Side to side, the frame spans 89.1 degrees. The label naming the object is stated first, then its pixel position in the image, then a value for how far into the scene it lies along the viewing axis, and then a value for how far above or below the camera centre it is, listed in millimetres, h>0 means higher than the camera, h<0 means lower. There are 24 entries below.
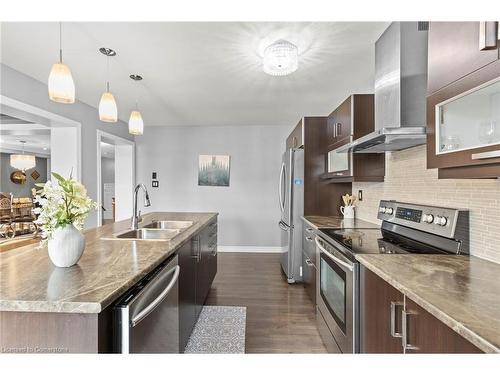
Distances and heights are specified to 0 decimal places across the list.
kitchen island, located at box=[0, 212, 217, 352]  805 -374
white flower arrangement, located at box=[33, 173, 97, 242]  1064 -88
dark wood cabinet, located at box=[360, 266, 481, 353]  809 -543
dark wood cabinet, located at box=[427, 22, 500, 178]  959 +367
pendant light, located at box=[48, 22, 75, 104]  1504 +607
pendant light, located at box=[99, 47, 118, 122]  2010 +610
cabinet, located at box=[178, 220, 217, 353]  1760 -788
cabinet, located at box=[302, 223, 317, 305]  2579 -821
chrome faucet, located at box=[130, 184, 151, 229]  2176 -265
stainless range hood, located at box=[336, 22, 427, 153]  1674 +718
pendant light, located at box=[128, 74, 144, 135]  2482 +606
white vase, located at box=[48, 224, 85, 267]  1082 -263
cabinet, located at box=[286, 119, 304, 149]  3358 +715
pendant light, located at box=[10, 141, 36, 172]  6477 +615
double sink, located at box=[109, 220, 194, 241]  2075 -409
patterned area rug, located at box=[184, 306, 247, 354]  1991 -1261
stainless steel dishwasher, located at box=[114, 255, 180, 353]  914 -548
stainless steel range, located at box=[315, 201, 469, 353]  1430 -380
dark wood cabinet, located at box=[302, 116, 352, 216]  3285 -1
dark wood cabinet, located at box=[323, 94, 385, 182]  2369 +495
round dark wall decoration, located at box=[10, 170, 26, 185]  8188 +261
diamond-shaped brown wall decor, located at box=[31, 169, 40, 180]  9062 +367
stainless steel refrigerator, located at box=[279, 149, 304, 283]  3295 -314
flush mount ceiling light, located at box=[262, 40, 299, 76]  1963 +1026
